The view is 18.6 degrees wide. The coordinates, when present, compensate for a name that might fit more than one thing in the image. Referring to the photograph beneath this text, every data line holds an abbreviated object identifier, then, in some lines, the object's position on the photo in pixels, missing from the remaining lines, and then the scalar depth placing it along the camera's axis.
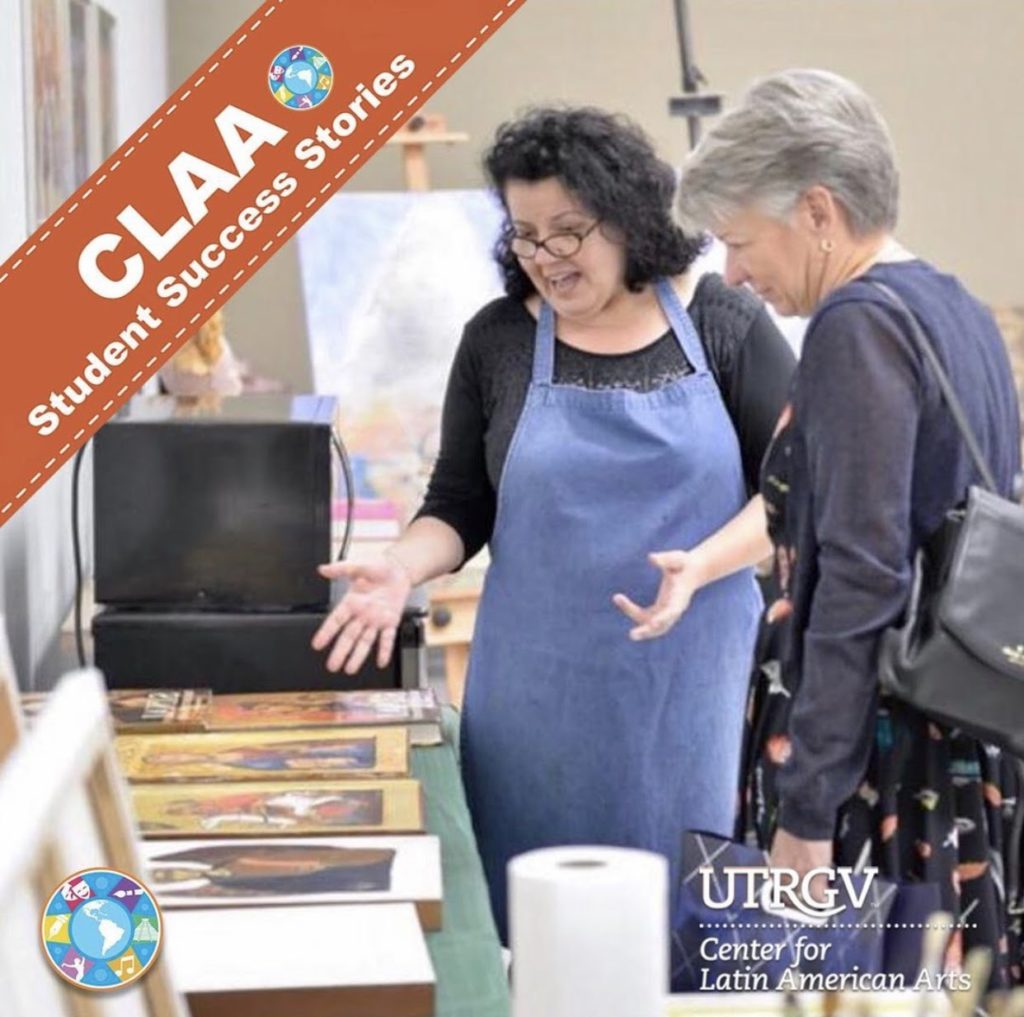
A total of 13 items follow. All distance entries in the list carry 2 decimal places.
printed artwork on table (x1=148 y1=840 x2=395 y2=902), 3.12
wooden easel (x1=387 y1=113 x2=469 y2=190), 7.73
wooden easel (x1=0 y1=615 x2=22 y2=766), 2.56
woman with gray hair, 3.33
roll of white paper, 1.98
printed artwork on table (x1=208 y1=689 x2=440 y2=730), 3.77
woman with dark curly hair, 4.12
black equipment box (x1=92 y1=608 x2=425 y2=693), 4.11
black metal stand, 6.13
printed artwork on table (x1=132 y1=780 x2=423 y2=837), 3.32
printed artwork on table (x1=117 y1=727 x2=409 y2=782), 3.52
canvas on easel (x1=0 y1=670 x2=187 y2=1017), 1.81
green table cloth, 3.01
